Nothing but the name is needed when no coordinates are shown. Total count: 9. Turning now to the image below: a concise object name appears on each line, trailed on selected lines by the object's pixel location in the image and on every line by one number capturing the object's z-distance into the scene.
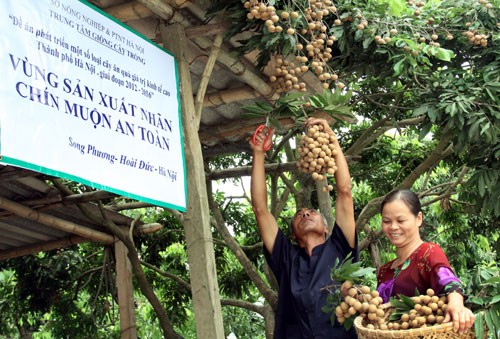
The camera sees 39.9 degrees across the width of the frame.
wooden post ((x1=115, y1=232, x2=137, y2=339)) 5.39
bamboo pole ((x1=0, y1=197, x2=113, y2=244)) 4.75
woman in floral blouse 2.50
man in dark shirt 3.01
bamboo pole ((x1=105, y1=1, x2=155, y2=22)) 3.30
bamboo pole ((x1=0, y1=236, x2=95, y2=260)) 5.89
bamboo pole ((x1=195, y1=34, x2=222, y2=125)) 3.39
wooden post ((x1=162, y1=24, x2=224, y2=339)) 3.06
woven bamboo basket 2.20
